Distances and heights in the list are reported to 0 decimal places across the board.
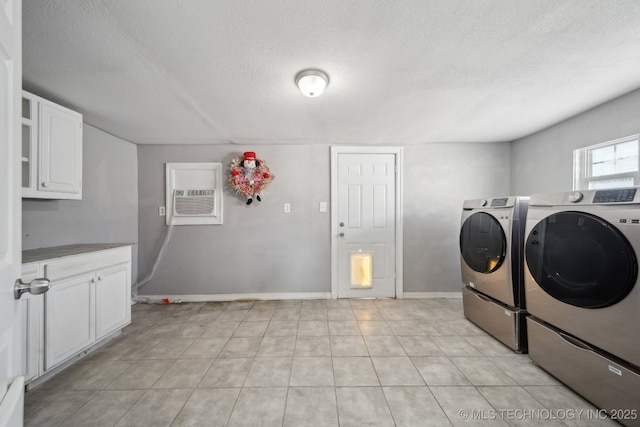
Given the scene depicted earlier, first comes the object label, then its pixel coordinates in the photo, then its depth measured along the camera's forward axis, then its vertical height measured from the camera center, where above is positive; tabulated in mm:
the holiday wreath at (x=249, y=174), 2981 +490
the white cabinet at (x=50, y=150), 1694 +475
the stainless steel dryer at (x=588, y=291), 1230 -440
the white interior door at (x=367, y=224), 3189 -130
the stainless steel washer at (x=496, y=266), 1932 -442
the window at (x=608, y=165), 1939 +441
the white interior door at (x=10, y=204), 592 +25
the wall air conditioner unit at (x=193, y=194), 3117 +253
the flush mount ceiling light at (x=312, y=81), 1594 +887
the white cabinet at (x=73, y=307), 1548 -694
